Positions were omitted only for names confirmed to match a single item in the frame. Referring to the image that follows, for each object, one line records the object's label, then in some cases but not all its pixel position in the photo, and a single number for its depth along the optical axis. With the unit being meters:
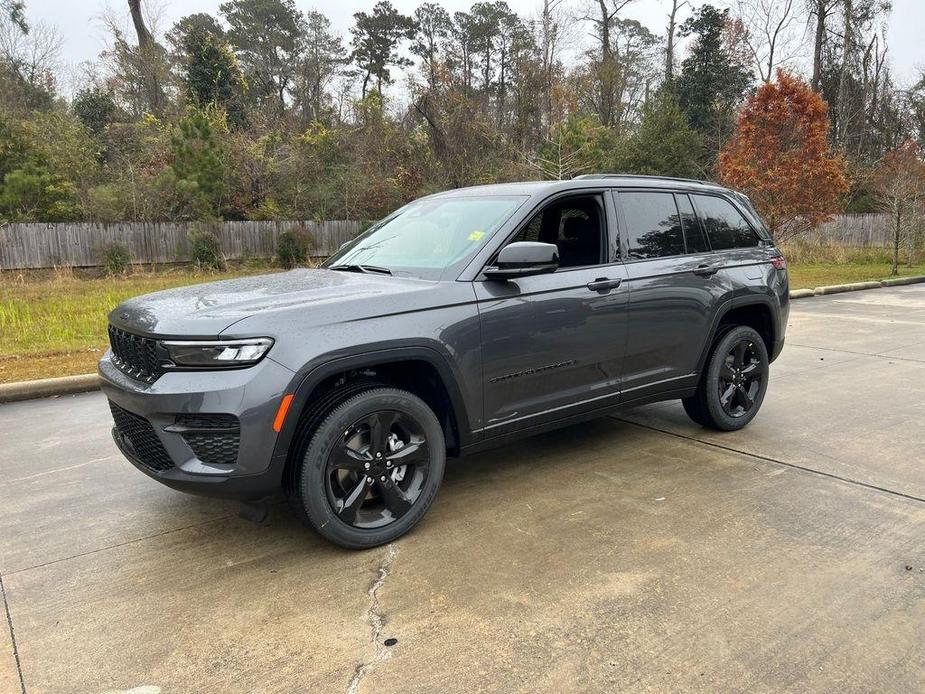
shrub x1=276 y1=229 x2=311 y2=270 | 22.20
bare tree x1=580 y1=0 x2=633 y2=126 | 31.23
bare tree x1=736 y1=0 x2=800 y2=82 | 34.03
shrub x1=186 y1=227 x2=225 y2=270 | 21.69
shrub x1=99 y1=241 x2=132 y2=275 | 20.62
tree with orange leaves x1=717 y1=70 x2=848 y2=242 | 16.31
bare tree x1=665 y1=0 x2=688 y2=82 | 35.99
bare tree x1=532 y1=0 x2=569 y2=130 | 31.88
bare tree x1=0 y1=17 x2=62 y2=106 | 29.58
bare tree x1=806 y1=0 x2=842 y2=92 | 32.94
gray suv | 2.95
